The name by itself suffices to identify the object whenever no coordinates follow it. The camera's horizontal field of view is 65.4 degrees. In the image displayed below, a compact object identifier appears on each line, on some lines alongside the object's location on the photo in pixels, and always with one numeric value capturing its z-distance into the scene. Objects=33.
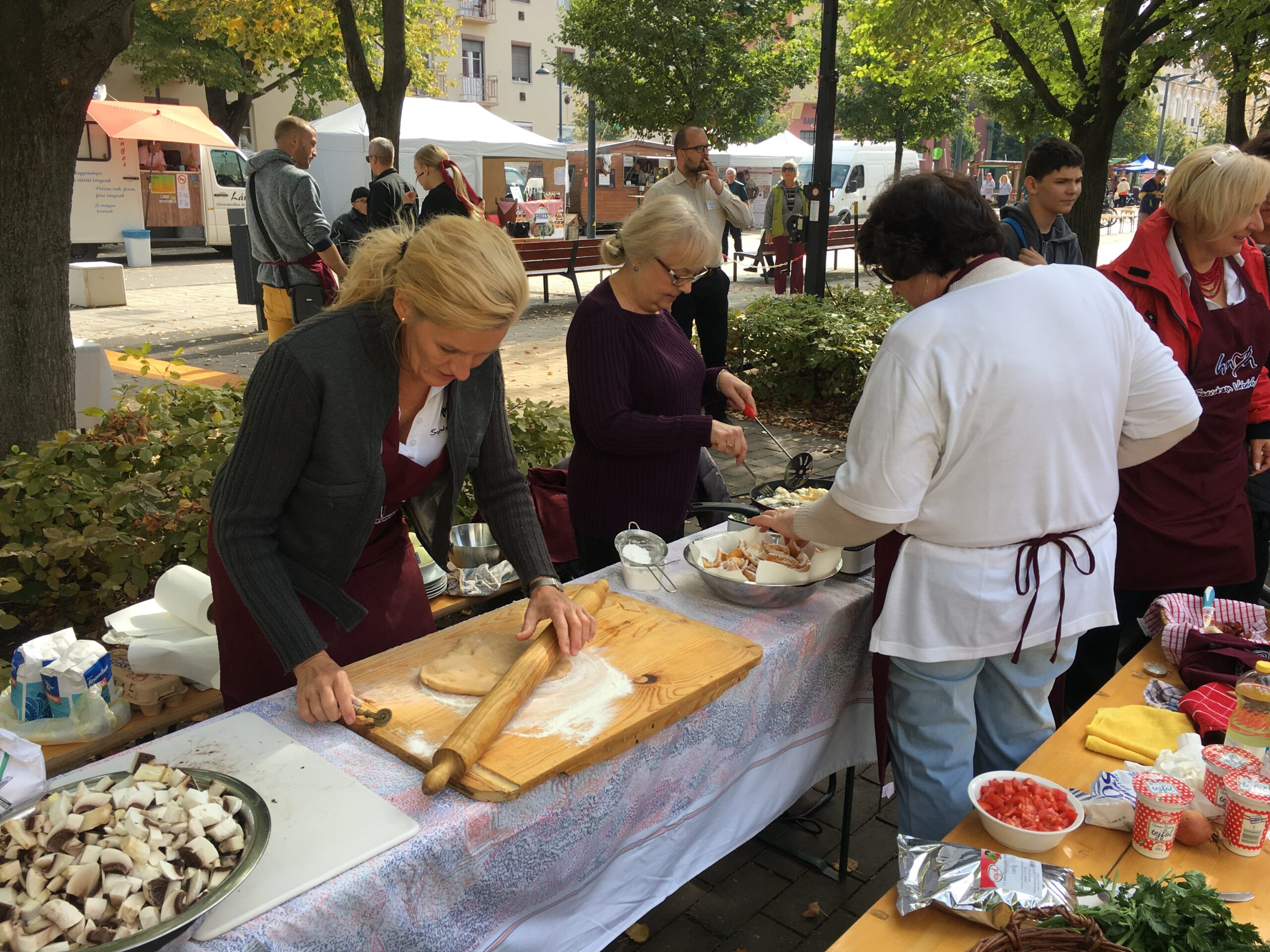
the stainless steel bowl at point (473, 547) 3.70
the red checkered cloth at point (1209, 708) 2.11
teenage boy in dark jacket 4.23
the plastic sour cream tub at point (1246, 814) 1.71
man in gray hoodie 6.62
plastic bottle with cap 1.96
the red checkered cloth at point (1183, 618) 2.44
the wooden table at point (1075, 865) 1.56
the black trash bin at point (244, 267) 10.69
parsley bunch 1.42
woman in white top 1.82
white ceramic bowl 1.72
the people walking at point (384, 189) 7.64
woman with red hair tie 7.53
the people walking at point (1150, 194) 19.30
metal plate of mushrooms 1.18
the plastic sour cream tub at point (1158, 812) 1.72
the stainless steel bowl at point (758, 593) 2.32
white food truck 18.12
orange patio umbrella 18.34
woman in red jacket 2.80
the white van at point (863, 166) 29.31
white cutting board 1.34
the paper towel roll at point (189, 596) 2.64
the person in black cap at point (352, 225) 9.04
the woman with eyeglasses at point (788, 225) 14.12
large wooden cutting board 1.61
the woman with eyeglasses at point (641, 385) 2.67
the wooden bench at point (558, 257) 11.41
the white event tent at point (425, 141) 17.61
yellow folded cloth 2.04
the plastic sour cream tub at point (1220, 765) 1.82
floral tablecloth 1.44
